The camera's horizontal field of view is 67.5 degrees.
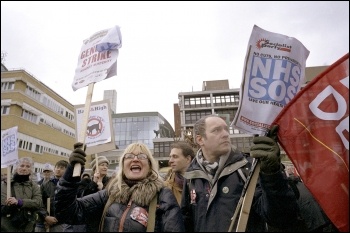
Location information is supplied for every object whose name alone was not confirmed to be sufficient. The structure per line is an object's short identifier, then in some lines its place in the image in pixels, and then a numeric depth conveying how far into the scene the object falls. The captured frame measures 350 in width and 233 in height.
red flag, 1.47
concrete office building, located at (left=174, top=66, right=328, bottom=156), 53.28
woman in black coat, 1.97
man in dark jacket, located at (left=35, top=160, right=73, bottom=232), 4.50
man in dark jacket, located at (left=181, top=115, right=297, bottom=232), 1.71
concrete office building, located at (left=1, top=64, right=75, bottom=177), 32.55
